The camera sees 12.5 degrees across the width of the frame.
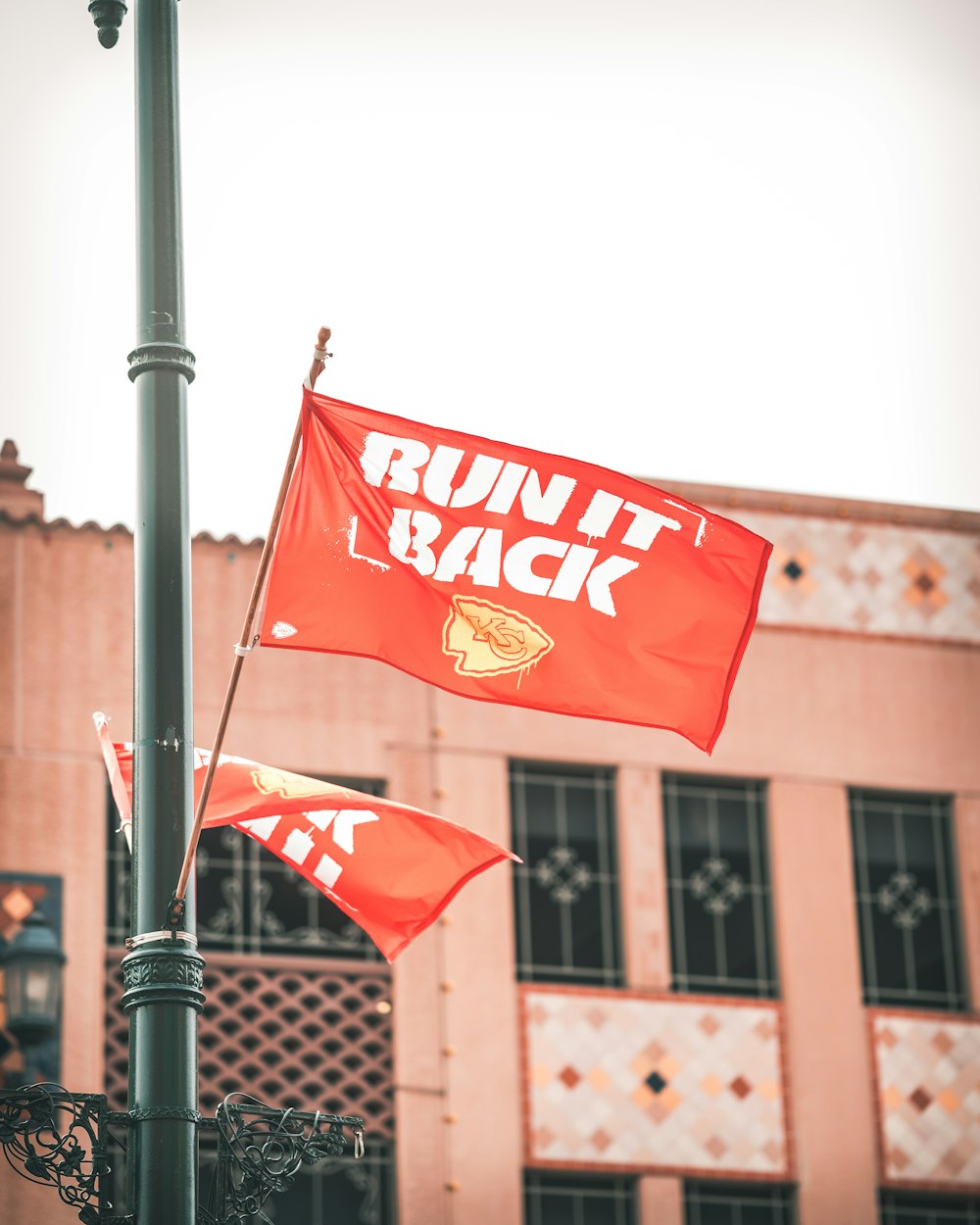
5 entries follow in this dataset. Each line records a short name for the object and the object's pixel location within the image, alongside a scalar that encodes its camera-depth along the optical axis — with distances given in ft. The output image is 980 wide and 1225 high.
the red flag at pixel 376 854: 66.32
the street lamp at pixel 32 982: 92.92
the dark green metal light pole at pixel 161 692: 48.29
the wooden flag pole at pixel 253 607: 51.01
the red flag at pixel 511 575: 55.87
